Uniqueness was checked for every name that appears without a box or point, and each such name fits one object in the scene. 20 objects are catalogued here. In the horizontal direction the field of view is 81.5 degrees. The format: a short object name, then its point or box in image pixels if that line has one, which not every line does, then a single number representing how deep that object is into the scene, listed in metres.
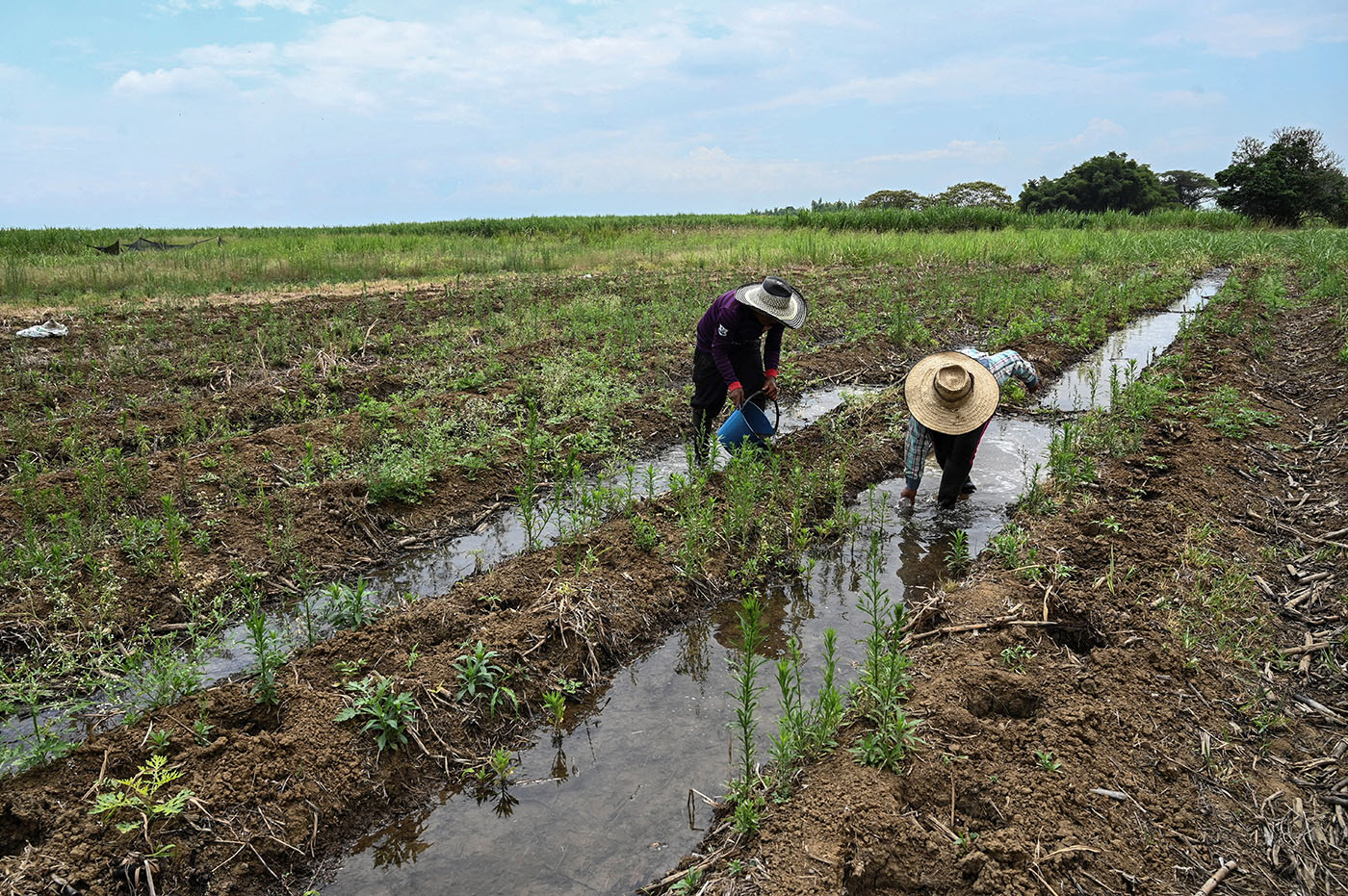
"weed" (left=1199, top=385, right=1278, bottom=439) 6.74
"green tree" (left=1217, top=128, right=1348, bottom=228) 36.47
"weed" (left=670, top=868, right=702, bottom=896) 2.64
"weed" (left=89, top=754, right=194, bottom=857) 2.75
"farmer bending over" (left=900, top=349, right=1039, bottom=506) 5.23
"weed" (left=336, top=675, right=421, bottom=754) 3.32
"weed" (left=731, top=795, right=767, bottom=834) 2.81
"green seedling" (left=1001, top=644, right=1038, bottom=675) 3.69
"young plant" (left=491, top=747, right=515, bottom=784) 3.27
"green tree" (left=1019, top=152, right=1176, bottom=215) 40.47
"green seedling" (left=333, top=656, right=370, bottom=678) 3.60
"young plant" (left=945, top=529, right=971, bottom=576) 4.79
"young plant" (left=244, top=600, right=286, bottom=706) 3.31
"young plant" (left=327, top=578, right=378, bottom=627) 4.10
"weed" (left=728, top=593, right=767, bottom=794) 2.96
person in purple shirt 5.56
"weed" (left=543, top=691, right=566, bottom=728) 3.49
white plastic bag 10.39
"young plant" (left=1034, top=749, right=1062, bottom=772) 2.99
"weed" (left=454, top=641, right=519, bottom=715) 3.60
